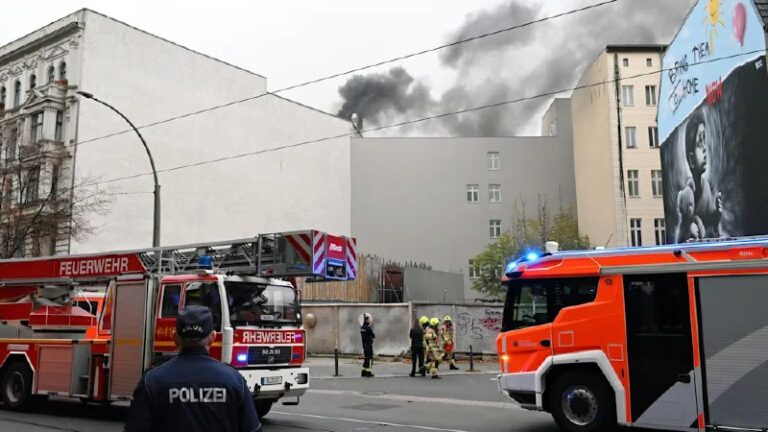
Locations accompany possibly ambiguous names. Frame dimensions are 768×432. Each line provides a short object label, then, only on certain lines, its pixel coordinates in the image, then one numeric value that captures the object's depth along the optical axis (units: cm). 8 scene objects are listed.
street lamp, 2051
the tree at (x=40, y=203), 3066
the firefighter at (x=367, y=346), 1947
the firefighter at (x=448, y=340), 2072
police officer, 322
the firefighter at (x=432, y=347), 1897
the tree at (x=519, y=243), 4934
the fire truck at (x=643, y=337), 853
